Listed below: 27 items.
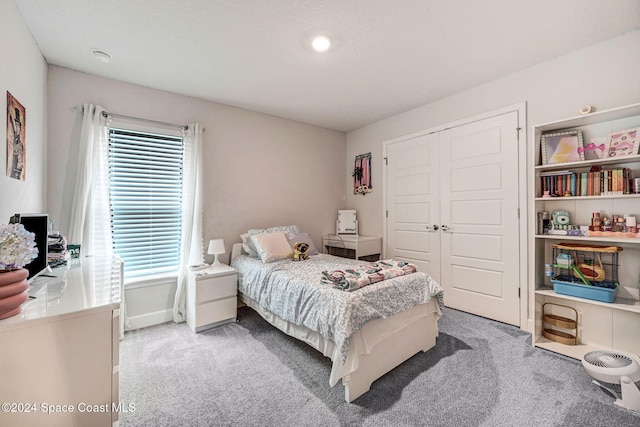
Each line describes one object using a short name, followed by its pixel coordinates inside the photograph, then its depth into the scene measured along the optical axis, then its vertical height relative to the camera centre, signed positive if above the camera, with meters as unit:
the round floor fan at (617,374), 1.65 -1.02
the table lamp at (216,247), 3.07 -0.37
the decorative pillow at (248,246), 3.32 -0.39
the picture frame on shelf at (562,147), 2.33 +0.62
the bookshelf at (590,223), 2.13 -0.06
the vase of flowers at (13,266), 0.99 -0.20
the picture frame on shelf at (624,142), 2.05 +0.58
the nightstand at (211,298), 2.77 -0.87
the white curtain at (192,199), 3.11 +0.18
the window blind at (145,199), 2.85 +0.17
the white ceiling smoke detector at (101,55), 2.31 +1.38
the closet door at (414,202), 3.50 +0.19
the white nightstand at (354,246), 3.93 -0.46
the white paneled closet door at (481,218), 2.84 -0.01
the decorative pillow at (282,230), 3.50 -0.20
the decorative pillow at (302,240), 3.46 -0.31
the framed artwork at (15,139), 1.68 +0.50
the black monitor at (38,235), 1.52 -0.13
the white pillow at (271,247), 3.08 -0.37
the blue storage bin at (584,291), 2.11 -0.60
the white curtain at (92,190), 2.55 +0.23
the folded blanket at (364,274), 2.02 -0.47
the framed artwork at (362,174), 4.36 +0.68
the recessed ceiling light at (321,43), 2.15 +1.41
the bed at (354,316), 1.79 -0.78
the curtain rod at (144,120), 2.73 +1.03
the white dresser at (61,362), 0.98 -0.58
